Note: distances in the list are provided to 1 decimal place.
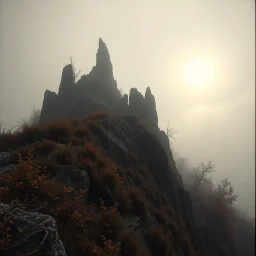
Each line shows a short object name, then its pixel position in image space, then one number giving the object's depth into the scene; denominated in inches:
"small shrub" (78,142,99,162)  428.5
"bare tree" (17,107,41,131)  2050.3
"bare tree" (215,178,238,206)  1821.2
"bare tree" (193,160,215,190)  1886.1
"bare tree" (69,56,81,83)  1836.9
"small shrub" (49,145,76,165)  374.9
